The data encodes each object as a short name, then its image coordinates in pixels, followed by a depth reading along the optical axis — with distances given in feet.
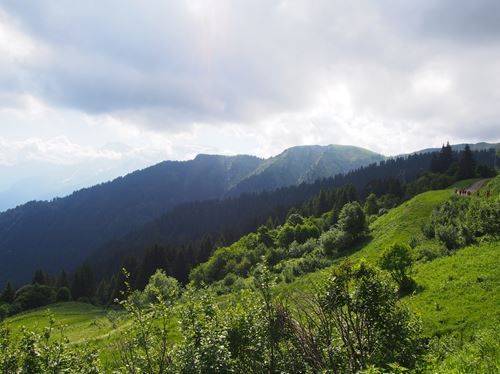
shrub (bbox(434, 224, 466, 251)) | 149.79
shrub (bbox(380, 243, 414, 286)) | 118.93
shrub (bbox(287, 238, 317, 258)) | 285.15
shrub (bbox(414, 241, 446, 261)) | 147.23
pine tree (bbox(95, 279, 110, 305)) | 404.20
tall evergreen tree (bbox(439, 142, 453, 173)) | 455.63
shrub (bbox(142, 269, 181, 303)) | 50.52
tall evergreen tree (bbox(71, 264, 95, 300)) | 409.08
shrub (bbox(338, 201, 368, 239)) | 239.30
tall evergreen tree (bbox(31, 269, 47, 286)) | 412.44
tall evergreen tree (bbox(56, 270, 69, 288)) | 422.41
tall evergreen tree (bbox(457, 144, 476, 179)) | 356.38
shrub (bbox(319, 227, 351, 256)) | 239.09
